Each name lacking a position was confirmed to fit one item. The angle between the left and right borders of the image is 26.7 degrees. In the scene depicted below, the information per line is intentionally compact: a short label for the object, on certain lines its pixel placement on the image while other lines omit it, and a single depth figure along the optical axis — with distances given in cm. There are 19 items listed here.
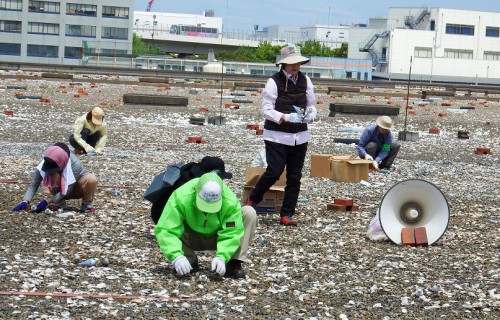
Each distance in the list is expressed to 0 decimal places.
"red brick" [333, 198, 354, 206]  1450
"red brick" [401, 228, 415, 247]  1204
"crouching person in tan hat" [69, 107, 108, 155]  2020
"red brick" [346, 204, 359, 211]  1454
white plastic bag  1237
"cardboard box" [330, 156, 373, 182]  1753
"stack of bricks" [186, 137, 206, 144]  2462
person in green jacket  938
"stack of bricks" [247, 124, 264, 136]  2729
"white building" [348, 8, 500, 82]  12319
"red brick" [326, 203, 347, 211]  1448
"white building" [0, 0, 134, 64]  11738
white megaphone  1219
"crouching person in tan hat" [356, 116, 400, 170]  1908
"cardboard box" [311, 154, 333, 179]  1797
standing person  1274
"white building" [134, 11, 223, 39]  17962
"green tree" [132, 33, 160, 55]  14200
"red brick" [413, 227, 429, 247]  1204
